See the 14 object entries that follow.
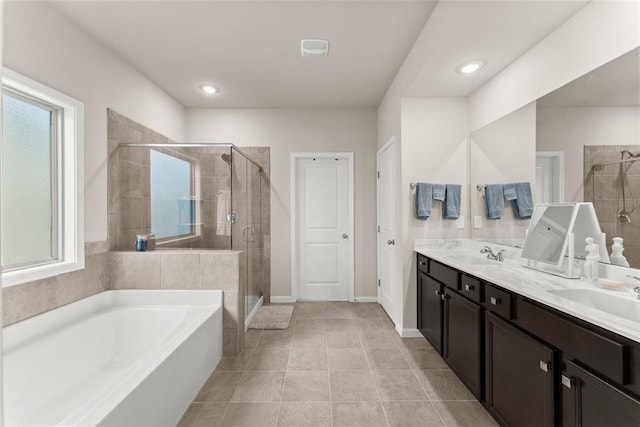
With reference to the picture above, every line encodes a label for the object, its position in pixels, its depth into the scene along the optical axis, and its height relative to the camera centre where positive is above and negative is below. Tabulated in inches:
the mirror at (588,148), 67.6 +15.0
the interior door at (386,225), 142.1 -6.1
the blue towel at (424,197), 122.3 +5.4
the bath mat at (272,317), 137.3 -45.6
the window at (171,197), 124.2 +6.0
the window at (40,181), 82.7 +8.8
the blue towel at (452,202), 122.4 +3.5
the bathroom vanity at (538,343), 48.7 -24.7
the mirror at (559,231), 75.4 -4.9
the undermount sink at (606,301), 59.1 -17.1
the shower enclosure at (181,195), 119.3 +6.5
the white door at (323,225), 173.9 -6.6
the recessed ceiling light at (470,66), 100.7 +44.5
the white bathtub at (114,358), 64.6 -34.5
